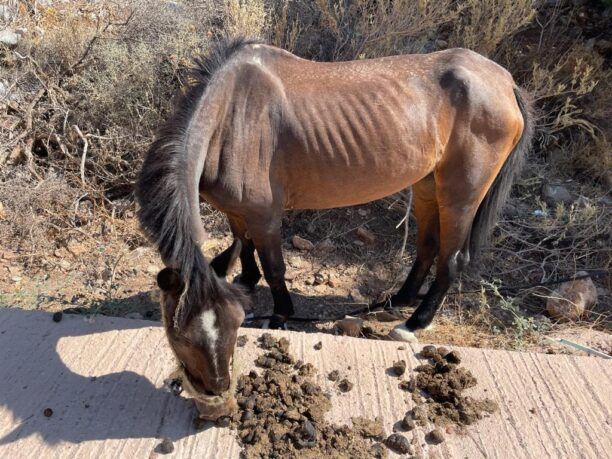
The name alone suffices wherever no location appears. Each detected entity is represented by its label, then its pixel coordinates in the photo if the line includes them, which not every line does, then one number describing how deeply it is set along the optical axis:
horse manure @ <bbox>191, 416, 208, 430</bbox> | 2.14
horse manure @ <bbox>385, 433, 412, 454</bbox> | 2.09
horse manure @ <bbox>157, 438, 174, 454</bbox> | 2.03
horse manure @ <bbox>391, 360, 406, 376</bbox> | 2.46
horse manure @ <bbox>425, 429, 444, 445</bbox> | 2.14
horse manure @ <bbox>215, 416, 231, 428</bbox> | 2.16
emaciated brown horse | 2.42
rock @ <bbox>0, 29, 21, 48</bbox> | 4.81
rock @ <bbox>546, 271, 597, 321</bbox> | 3.45
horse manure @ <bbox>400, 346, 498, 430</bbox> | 2.25
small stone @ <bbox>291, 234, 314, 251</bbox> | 4.08
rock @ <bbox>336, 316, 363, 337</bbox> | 3.20
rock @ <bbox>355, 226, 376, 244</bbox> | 4.20
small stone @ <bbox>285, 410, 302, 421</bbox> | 2.18
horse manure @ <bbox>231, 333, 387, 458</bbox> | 2.08
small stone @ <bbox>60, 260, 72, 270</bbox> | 3.73
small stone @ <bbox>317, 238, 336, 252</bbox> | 4.10
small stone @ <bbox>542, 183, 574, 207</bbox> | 4.57
